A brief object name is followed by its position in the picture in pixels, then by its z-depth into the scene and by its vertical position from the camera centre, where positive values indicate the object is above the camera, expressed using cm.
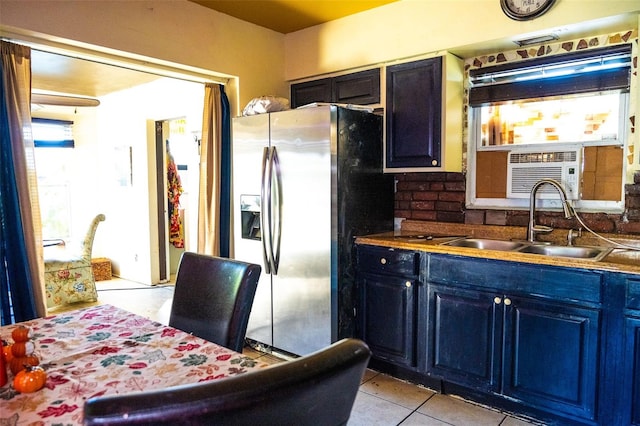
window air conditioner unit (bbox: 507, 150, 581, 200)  260 +6
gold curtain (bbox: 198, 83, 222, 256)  327 +16
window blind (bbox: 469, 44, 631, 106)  240 +64
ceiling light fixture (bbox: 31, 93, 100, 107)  448 +94
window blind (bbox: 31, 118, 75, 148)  569 +71
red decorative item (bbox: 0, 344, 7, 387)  105 -47
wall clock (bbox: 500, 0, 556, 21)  234 +97
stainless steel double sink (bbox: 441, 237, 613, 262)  229 -40
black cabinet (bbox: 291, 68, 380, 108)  309 +72
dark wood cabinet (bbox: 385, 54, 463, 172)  276 +44
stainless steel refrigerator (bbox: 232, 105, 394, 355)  271 -19
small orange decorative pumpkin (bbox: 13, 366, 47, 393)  101 -47
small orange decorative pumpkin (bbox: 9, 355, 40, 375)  111 -47
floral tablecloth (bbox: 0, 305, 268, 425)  96 -50
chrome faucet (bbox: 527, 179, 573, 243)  252 -19
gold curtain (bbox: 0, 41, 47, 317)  227 +18
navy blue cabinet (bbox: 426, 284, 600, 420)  201 -86
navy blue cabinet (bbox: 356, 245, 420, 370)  256 -75
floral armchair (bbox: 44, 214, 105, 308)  437 -95
